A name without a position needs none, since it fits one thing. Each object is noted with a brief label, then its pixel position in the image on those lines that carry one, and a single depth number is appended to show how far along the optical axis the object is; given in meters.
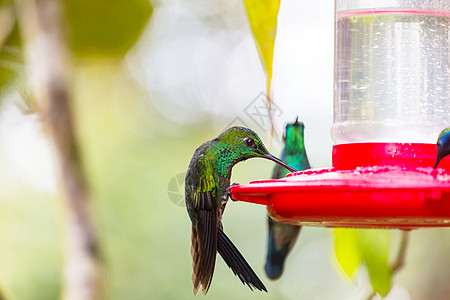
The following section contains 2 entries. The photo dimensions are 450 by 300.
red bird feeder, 3.72
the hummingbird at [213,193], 4.33
